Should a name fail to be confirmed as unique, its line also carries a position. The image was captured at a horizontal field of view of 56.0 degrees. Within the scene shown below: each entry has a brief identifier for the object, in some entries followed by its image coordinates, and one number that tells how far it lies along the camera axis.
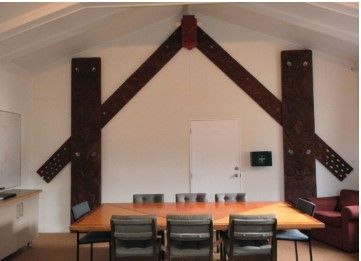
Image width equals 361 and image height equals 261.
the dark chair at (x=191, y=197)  4.73
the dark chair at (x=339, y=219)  4.62
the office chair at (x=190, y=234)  3.22
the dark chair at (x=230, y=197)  4.71
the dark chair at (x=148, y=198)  4.71
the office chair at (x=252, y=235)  3.22
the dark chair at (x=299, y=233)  3.85
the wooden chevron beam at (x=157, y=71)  6.00
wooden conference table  3.38
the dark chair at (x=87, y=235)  3.92
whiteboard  5.04
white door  6.00
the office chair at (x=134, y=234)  3.27
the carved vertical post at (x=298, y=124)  5.83
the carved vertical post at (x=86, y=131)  5.97
